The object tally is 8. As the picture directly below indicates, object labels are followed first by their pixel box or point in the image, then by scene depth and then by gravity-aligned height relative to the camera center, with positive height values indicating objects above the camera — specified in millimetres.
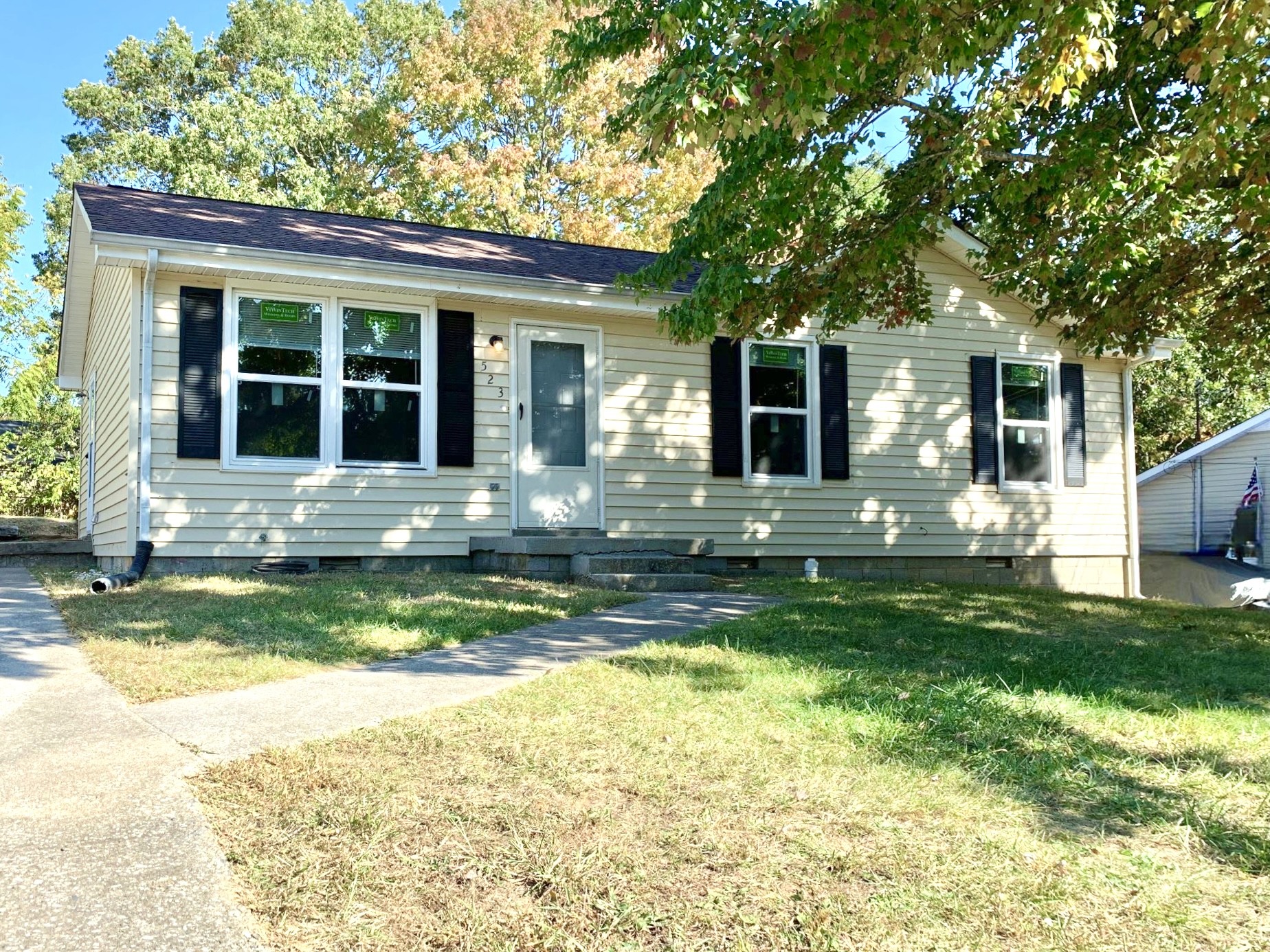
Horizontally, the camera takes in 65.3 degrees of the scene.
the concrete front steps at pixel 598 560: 8648 -494
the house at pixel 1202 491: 20812 +306
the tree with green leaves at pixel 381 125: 24047 +10425
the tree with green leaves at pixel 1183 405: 23047 +2451
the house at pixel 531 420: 8766 +933
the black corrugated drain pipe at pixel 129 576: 7562 -526
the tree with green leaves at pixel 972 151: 4555 +2118
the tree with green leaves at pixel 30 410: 20641 +2265
